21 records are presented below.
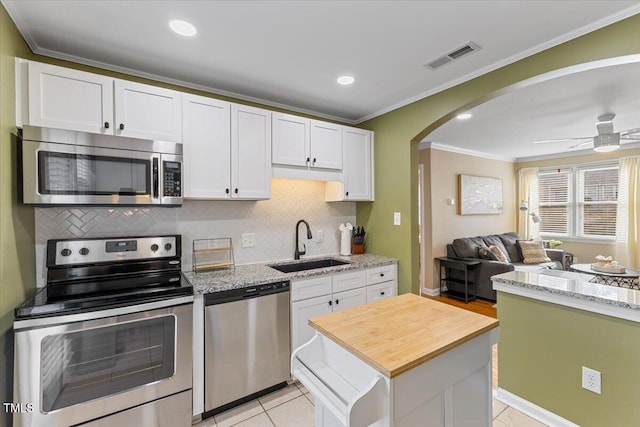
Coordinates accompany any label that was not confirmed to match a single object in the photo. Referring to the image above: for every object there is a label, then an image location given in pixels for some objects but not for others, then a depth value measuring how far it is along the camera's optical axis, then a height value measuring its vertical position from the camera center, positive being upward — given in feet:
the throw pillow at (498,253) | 15.33 -2.38
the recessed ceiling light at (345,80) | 7.76 +3.64
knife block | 10.96 -1.40
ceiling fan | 11.47 +3.01
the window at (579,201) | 17.87 +0.61
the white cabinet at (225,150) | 7.23 +1.64
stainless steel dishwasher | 6.47 -3.25
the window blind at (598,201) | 17.72 +0.57
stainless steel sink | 9.18 -1.86
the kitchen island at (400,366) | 3.31 -2.11
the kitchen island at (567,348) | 5.26 -2.90
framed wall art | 17.54 +0.98
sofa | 14.57 -2.74
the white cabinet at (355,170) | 10.09 +1.48
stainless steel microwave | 5.34 +0.87
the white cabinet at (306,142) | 8.60 +2.19
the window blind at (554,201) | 19.72 +0.64
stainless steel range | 4.71 -2.45
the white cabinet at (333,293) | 7.72 -2.51
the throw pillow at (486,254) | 15.20 -2.39
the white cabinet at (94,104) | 5.55 +2.31
